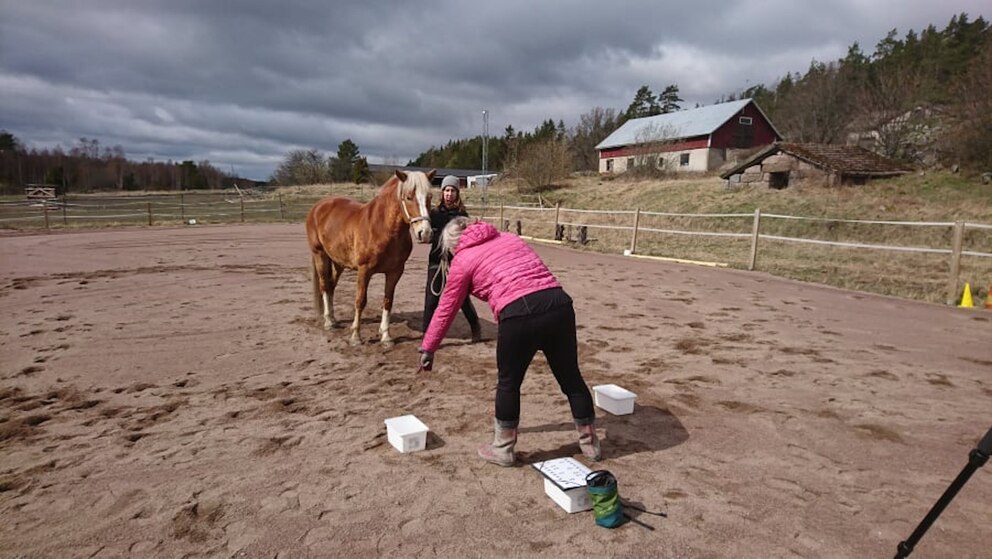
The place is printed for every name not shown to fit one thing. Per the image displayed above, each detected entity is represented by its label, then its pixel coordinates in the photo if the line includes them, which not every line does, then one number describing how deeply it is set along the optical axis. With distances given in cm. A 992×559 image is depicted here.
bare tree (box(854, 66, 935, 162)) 2547
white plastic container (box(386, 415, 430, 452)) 316
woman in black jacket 474
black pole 178
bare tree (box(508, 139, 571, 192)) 3588
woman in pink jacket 271
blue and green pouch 244
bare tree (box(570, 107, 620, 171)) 6144
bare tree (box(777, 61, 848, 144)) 3594
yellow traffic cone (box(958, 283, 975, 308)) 789
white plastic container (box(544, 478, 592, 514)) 255
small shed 1853
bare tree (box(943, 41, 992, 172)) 1792
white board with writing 259
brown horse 482
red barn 3994
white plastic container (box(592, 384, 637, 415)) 378
